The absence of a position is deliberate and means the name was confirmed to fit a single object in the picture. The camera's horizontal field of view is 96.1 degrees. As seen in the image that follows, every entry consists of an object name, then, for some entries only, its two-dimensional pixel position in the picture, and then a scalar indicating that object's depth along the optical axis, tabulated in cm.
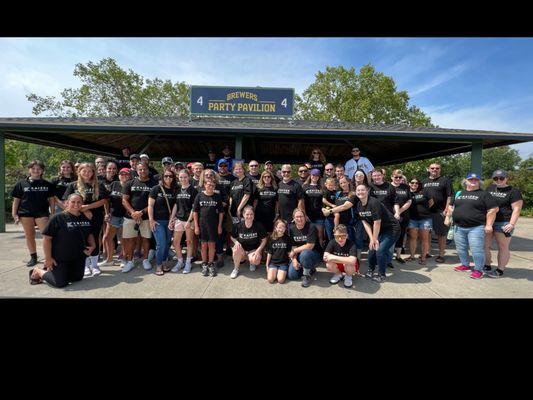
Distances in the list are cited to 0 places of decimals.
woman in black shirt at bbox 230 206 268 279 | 410
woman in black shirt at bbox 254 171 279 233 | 432
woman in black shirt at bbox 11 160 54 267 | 430
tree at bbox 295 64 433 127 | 2112
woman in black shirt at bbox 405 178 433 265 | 483
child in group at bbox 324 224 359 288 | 369
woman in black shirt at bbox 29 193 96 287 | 343
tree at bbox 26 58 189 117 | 2435
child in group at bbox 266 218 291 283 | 389
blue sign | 932
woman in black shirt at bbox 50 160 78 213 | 452
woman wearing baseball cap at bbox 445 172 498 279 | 402
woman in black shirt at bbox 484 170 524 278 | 404
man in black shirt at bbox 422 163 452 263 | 483
